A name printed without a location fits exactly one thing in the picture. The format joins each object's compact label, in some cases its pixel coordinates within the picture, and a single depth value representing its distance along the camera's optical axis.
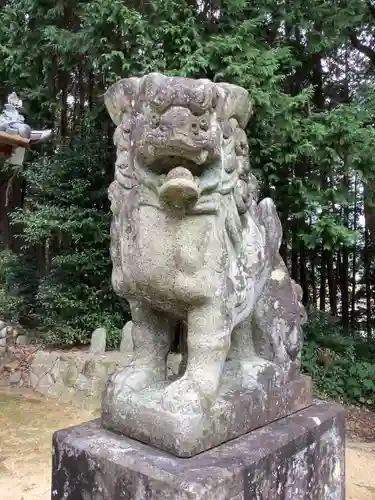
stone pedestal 1.21
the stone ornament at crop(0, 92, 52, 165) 3.90
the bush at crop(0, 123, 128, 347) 5.11
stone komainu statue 1.28
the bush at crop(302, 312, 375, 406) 4.86
